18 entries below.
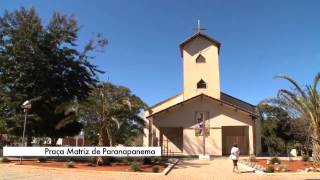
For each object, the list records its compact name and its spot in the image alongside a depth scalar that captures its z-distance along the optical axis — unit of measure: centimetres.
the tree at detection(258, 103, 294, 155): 2992
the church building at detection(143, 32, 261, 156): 2229
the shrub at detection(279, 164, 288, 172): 1243
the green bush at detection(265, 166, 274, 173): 1191
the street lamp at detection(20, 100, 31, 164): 1575
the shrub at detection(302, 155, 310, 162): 1621
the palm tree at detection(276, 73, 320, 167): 1265
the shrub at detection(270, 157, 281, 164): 1508
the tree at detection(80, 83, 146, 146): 1536
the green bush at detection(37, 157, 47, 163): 1565
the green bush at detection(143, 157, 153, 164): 1480
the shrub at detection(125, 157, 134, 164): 1491
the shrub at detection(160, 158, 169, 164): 1567
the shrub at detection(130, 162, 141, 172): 1248
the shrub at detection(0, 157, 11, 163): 1511
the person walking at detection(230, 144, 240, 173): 1246
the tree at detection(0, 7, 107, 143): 1858
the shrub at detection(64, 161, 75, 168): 1327
